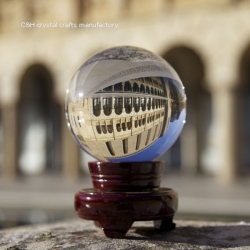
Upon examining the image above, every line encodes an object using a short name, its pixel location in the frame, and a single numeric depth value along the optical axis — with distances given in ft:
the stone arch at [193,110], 55.47
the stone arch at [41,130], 61.62
